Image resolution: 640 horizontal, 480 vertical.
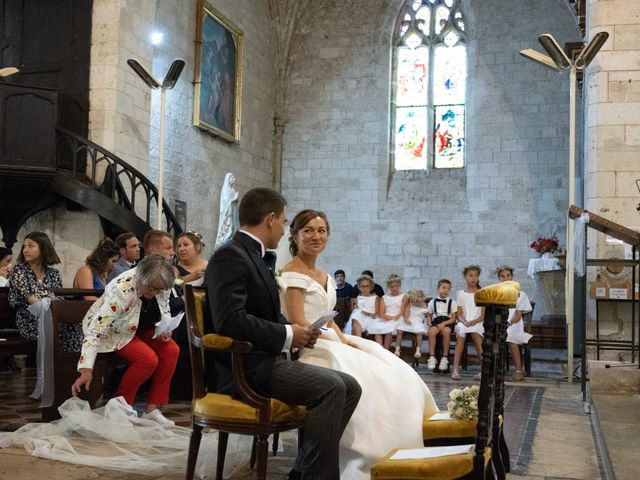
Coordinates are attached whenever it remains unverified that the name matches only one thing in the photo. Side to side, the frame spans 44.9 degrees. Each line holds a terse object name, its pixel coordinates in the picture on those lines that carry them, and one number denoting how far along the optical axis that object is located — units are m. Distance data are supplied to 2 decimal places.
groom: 2.79
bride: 3.17
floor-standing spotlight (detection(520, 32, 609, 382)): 7.26
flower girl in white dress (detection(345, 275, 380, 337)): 8.52
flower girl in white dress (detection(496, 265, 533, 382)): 7.40
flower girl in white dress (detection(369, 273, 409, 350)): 8.38
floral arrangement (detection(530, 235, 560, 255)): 11.39
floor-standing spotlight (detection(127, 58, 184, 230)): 9.20
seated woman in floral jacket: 4.30
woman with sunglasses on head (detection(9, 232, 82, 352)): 5.79
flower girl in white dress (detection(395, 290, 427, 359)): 8.26
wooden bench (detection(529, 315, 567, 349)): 8.95
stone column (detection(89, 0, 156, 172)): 9.64
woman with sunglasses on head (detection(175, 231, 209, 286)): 5.73
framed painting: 11.99
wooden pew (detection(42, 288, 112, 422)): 4.49
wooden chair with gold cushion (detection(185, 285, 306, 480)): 2.90
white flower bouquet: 3.05
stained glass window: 14.62
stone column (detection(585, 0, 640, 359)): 7.71
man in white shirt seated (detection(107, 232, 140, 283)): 6.47
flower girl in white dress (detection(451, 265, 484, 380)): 7.72
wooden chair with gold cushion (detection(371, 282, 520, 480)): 2.43
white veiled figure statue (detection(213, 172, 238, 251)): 12.55
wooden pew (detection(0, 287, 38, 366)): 5.67
